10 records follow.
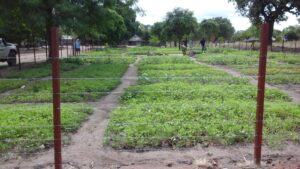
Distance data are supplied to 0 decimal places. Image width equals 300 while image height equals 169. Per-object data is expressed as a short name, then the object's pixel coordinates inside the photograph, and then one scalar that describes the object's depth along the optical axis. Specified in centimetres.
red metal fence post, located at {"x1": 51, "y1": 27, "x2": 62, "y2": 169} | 354
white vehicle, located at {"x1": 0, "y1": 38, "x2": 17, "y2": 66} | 1729
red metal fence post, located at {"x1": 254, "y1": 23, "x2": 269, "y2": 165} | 391
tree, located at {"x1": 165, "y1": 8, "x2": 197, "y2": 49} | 5331
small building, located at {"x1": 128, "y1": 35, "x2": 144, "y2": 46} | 7130
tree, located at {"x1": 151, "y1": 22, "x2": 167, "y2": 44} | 5769
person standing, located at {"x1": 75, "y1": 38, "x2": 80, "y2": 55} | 2812
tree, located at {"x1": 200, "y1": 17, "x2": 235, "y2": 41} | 6707
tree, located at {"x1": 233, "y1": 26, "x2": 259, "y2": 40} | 6282
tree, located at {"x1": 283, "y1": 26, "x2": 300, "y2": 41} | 5547
